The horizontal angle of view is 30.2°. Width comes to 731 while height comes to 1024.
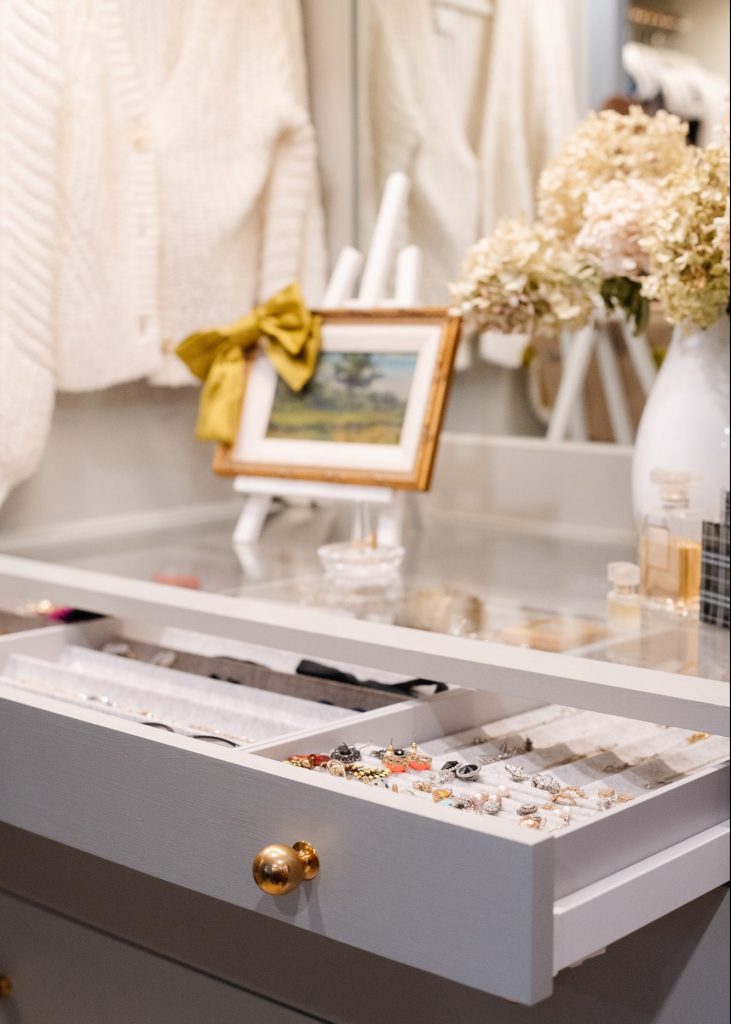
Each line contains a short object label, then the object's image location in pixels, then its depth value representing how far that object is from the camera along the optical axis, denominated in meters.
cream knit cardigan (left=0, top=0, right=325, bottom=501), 1.67
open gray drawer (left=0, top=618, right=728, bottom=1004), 0.79
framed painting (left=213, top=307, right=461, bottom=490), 1.64
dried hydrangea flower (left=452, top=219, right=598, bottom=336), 1.51
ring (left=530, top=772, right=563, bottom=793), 0.98
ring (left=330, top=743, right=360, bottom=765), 1.02
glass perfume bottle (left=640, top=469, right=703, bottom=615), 1.33
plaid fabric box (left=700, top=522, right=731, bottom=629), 1.28
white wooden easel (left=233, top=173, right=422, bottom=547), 1.72
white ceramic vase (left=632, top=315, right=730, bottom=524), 1.39
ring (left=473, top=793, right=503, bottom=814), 0.93
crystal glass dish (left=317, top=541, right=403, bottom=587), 1.53
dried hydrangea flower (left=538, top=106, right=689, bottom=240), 1.53
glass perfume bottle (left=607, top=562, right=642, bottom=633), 1.32
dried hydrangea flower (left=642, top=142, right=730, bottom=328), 1.29
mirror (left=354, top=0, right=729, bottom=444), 1.75
